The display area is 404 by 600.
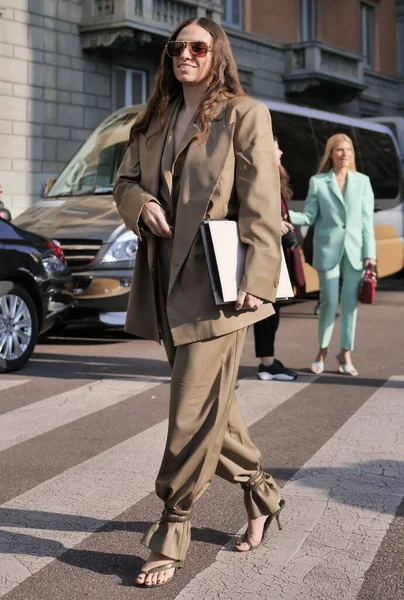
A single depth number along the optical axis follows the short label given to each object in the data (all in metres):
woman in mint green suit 7.72
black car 8.07
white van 9.67
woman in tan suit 3.40
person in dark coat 7.33
